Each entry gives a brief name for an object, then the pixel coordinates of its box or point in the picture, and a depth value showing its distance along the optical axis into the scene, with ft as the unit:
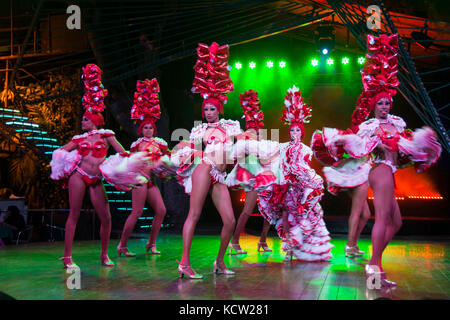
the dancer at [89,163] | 16.75
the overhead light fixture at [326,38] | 34.12
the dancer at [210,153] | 14.53
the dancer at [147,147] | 20.75
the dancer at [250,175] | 15.03
